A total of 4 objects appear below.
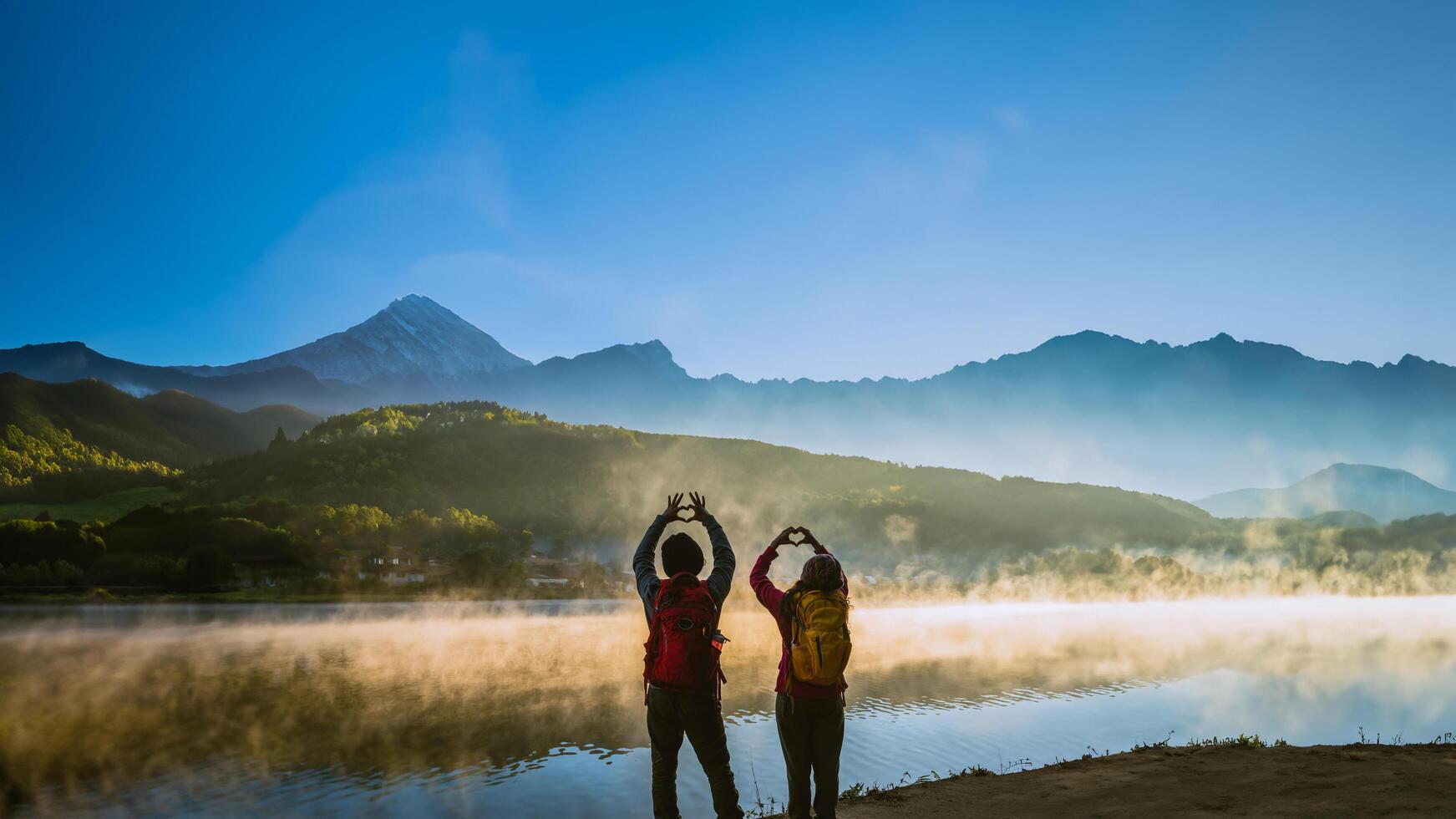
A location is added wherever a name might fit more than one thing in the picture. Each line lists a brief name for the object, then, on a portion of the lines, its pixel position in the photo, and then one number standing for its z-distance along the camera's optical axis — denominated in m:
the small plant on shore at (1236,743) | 16.09
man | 7.91
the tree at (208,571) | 121.56
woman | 8.54
